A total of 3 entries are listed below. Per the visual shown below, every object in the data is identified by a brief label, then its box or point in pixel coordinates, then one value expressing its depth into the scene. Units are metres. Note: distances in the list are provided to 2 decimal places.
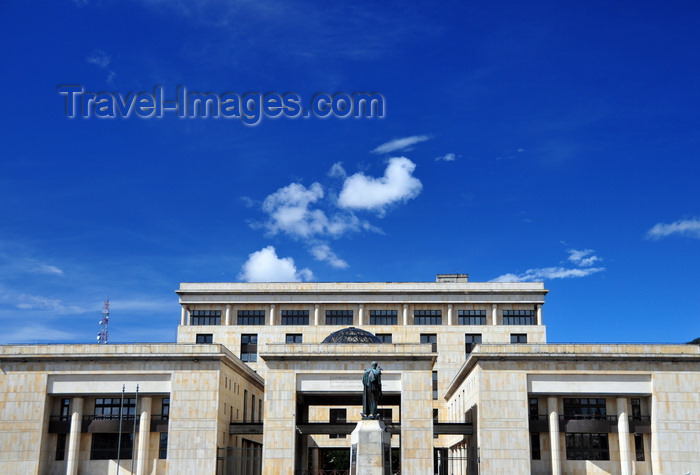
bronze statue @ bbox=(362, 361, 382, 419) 37.72
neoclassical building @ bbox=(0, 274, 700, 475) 58.12
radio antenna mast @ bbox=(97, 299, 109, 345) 142.75
